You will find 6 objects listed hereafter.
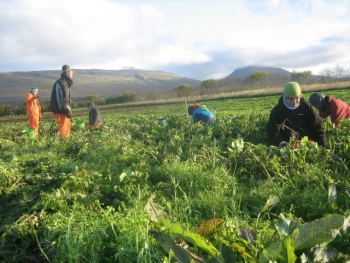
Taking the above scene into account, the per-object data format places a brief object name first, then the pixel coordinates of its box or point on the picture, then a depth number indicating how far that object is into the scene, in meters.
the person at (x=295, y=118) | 4.66
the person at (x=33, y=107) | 9.77
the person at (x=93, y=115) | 10.85
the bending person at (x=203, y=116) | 7.33
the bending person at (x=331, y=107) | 5.67
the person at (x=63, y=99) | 8.26
